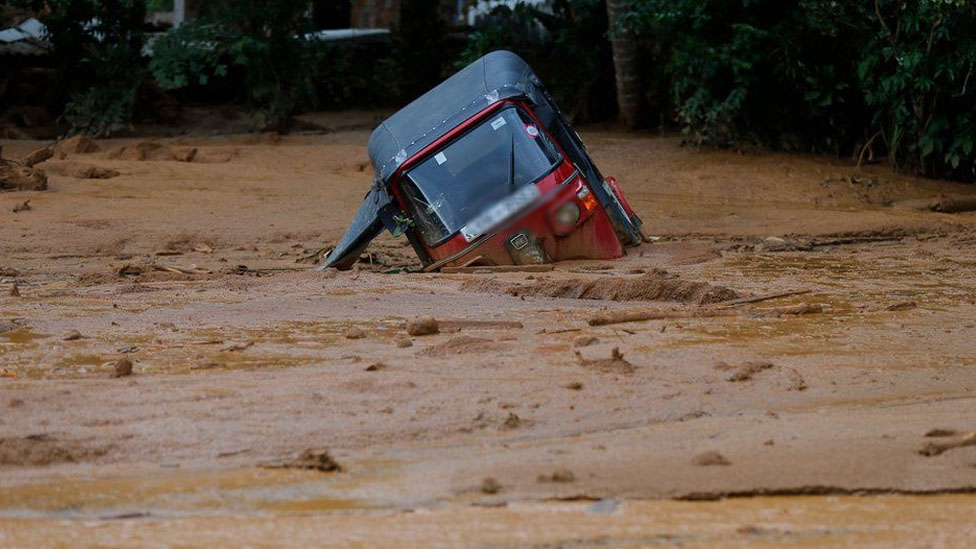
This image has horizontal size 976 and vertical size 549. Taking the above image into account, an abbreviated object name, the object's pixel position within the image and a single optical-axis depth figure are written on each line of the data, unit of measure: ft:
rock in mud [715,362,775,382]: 35.96
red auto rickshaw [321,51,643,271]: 60.34
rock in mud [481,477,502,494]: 26.21
